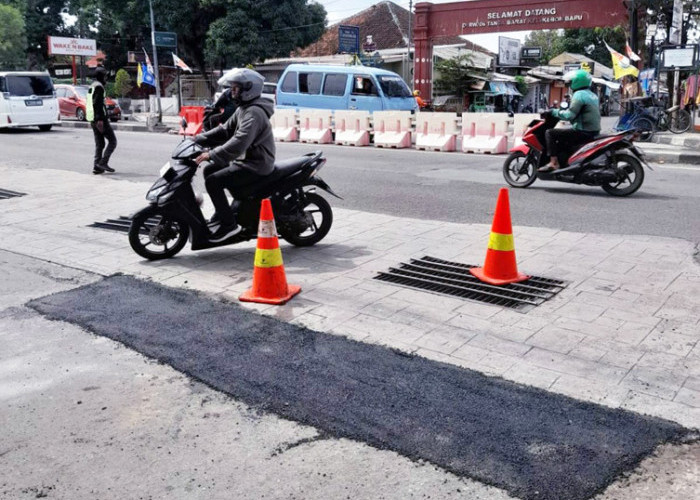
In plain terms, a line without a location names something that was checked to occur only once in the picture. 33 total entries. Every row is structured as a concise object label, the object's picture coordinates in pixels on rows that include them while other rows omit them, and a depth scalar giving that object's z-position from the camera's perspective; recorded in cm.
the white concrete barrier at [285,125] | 1925
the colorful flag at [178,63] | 2588
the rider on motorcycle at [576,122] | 946
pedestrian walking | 1212
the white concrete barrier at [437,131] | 1639
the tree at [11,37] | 4872
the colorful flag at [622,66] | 1883
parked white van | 2177
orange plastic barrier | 2038
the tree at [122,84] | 4234
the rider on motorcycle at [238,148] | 606
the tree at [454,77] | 3881
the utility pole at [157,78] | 2673
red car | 2844
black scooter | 619
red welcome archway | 2439
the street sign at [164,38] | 2770
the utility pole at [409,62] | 3791
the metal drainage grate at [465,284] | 514
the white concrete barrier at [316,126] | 1855
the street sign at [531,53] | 5006
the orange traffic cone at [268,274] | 514
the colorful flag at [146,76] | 2739
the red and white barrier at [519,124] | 1499
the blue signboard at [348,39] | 3800
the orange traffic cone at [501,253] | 543
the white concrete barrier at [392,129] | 1723
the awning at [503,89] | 3994
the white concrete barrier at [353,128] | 1786
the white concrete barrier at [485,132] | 1545
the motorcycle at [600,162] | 938
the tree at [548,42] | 7028
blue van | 1941
